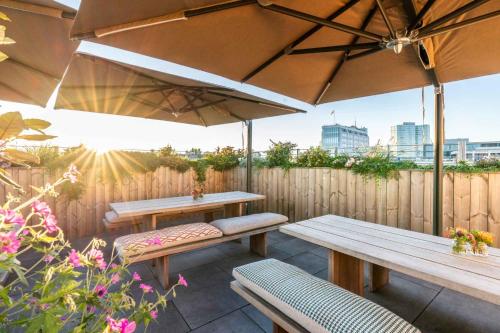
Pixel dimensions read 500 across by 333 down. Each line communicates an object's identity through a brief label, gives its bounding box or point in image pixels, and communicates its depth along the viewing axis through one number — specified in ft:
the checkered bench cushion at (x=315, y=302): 4.17
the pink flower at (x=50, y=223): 2.46
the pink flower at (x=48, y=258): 2.72
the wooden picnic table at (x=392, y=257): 4.53
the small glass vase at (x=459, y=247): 5.59
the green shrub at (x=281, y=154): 16.78
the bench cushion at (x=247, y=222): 9.94
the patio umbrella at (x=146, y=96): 9.20
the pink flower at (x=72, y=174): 2.94
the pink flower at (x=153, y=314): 2.84
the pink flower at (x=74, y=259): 2.71
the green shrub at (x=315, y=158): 14.79
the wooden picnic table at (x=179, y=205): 10.01
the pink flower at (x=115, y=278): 2.85
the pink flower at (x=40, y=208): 2.52
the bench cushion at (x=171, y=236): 7.77
